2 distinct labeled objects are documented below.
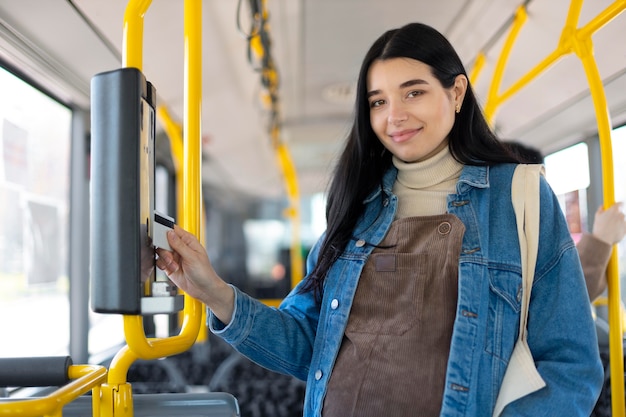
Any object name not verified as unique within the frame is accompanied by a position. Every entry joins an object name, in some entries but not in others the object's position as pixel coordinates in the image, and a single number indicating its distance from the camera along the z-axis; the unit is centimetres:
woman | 121
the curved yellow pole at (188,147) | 113
